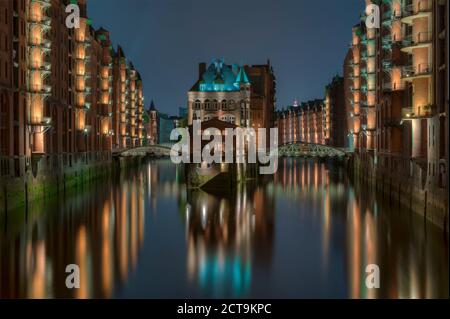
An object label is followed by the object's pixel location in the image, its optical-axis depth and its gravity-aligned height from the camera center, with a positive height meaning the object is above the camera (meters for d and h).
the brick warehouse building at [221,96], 107.38 +9.62
